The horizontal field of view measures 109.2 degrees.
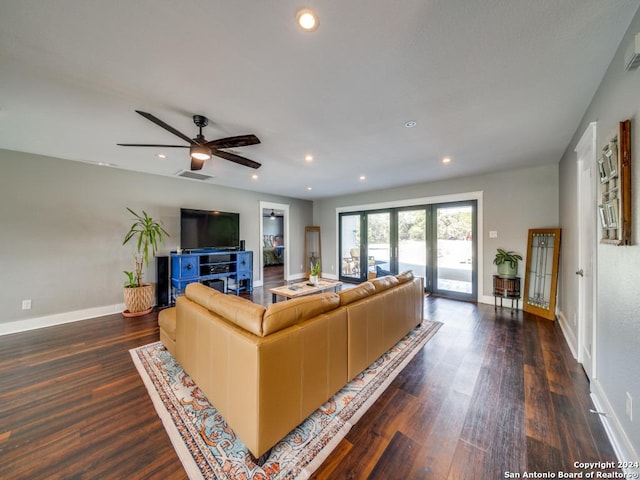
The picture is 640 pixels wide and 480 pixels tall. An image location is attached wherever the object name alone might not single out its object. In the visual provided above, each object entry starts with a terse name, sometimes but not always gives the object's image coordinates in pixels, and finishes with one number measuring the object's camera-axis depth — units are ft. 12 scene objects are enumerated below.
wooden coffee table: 11.54
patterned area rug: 4.22
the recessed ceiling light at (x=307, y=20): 3.96
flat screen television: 15.14
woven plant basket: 12.46
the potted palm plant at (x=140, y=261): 12.53
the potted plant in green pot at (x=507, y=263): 13.03
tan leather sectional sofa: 4.20
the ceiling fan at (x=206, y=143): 7.40
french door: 15.46
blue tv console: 14.25
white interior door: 6.32
